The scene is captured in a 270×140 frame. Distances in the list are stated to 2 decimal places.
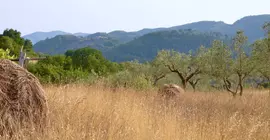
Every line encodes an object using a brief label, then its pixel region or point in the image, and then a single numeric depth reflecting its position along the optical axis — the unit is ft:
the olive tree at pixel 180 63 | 87.89
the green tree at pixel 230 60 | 54.39
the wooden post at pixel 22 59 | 34.47
